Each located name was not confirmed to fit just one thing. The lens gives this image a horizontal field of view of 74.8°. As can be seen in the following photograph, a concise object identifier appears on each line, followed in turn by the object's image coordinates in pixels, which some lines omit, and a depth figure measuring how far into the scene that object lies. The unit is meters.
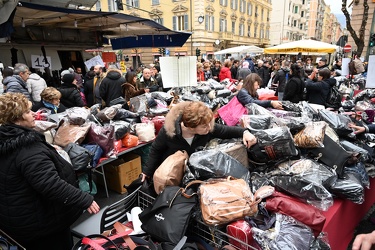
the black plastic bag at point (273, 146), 2.00
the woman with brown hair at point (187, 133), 2.06
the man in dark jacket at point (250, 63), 11.23
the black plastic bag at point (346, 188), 1.98
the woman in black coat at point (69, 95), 4.53
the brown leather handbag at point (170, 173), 1.80
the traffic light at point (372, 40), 9.92
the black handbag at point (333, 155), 2.11
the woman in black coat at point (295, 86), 5.59
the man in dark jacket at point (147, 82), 6.34
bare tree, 11.28
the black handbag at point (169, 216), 1.46
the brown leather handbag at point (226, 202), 1.42
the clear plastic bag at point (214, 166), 1.76
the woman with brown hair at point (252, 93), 3.33
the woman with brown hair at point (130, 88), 5.19
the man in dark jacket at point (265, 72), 10.28
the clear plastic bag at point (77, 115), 3.24
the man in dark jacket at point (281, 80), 7.63
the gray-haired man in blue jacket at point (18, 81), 4.55
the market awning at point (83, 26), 5.72
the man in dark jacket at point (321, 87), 5.15
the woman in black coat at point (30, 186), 1.66
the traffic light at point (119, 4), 11.25
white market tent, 15.73
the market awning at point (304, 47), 9.82
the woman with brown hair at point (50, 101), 3.70
